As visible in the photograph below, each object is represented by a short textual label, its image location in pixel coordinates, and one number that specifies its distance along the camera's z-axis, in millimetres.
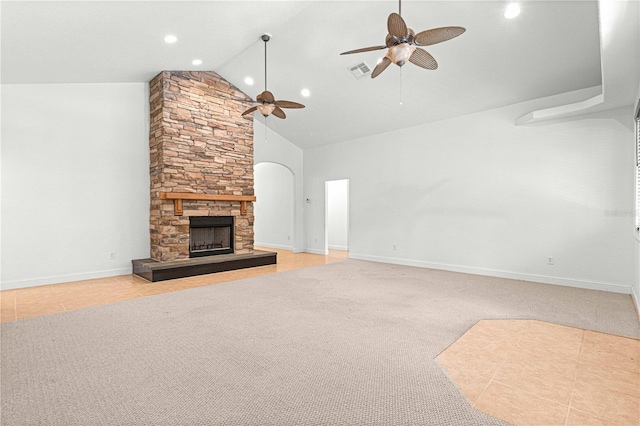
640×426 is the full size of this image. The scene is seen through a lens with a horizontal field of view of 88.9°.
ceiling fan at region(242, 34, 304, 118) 5062
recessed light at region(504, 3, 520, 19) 3811
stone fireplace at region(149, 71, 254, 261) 5977
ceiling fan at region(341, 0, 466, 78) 2978
